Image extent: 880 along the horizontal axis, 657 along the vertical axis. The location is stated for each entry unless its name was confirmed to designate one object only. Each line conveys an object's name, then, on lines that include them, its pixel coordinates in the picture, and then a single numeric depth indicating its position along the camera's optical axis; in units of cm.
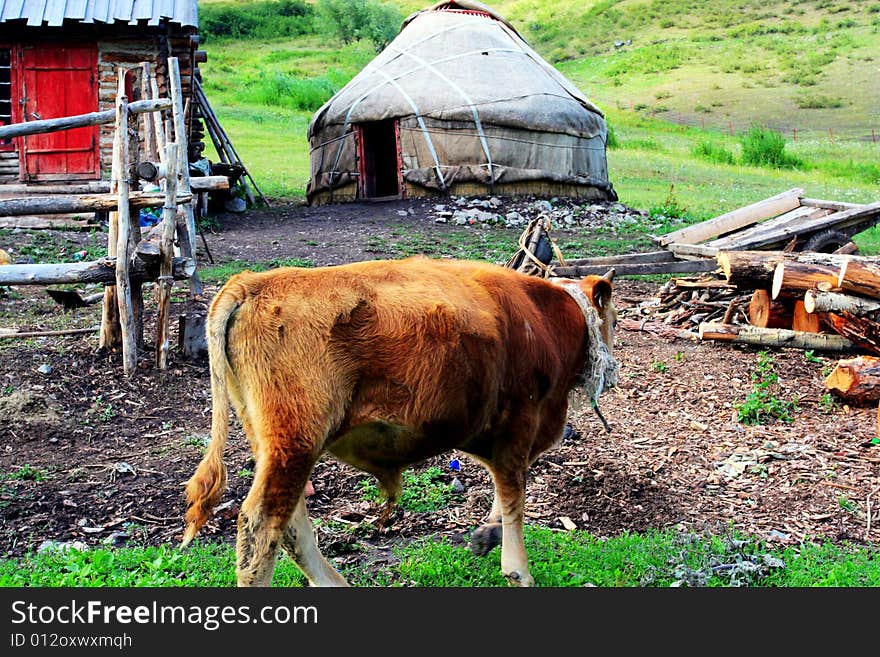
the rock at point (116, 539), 457
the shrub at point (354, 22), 5906
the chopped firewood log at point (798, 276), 791
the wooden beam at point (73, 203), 727
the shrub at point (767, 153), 2681
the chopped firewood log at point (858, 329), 766
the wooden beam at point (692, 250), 991
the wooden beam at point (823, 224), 1041
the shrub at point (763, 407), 669
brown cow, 340
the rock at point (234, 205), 1789
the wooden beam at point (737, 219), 1167
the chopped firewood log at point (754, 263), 813
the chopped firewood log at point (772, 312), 858
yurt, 1781
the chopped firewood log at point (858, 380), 680
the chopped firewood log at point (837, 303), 762
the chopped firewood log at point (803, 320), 826
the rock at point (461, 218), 1533
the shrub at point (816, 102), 4216
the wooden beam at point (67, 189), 864
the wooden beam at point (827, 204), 1158
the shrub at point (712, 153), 2758
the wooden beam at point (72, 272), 694
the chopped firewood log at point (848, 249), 1056
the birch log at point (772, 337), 812
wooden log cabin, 1503
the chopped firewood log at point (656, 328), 891
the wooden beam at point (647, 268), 937
